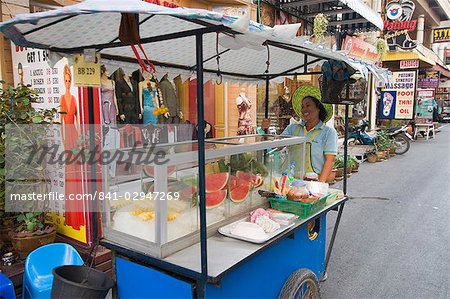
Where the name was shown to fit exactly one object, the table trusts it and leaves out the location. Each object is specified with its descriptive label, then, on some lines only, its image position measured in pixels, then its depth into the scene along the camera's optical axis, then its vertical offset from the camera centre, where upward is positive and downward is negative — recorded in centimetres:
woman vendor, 366 -27
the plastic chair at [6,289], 225 -114
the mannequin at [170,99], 518 +13
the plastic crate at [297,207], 255 -74
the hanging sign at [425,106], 1708 -2
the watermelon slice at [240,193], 246 -60
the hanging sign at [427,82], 2225 +147
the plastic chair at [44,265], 232 -109
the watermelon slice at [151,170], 193 -34
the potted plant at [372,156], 1055 -148
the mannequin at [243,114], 695 -14
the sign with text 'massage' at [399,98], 1345 +30
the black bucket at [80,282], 179 -96
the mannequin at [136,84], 485 +33
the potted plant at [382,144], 1083 -122
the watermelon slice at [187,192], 207 -49
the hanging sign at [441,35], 2141 +430
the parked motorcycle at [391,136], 1136 -103
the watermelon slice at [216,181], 226 -48
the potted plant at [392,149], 1165 -143
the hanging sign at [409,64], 1666 +198
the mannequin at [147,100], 496 +11
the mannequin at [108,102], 377 +7
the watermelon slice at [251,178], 253 -52
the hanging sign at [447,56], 3091 +428
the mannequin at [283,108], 942 -3
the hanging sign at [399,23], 1404 +328
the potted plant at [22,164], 308 -48
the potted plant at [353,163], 890 -143
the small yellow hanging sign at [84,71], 227 +24
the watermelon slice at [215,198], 224 -59
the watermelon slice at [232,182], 242 -51
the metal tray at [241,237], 209 -78
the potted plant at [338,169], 811 -142
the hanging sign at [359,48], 1074 +190
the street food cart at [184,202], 176 -58
